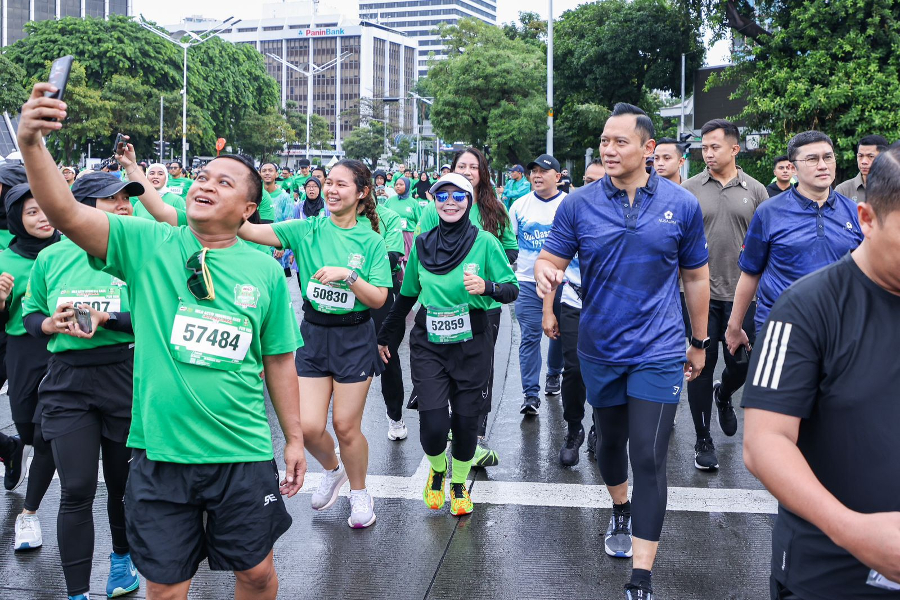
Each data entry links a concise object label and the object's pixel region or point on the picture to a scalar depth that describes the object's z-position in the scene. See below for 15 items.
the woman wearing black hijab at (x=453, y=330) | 5.36
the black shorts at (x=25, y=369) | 4.74
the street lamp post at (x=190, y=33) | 46.51
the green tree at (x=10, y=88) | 51.69
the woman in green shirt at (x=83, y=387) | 3.95
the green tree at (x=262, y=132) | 80.12
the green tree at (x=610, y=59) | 34.81
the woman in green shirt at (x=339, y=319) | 5.25
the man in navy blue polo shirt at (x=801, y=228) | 5.25
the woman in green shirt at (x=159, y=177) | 8.63
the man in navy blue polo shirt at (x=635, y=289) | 4.30
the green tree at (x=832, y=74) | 17.00
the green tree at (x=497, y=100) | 35.31
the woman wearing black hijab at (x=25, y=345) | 4.64
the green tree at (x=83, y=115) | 55.59
